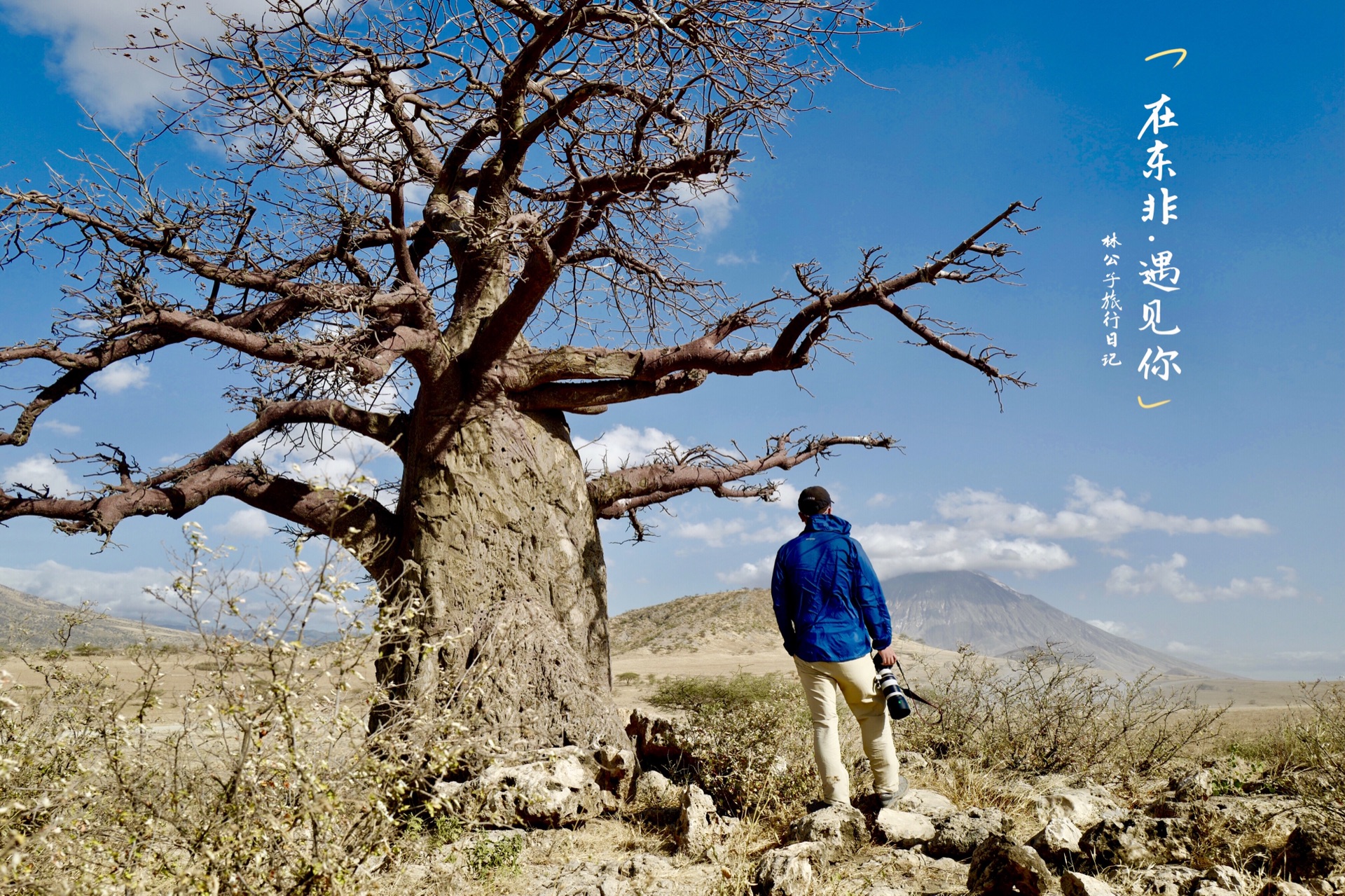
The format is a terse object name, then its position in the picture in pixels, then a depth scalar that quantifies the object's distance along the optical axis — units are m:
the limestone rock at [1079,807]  4.48
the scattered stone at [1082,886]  3.29
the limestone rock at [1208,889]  3.22
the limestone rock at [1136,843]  3.81
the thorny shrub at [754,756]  5.24
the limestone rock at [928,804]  5.06
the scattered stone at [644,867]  4.16
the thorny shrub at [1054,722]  6.71
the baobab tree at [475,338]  5.89
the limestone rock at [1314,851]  3.55
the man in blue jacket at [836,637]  4.89
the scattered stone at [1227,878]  3.30
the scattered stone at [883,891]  3.80
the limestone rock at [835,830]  4.27
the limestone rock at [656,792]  5.27
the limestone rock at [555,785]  4.83
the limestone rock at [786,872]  3.53
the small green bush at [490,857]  4.10
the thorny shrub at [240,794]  2.87
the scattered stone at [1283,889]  3.19
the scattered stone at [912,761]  6.15
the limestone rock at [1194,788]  5.05
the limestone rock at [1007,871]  3.43
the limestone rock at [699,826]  4.49
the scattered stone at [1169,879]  3.45
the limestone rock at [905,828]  4.52
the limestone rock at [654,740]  6.28
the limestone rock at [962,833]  4.31
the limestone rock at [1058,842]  3.95
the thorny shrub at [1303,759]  4.85
